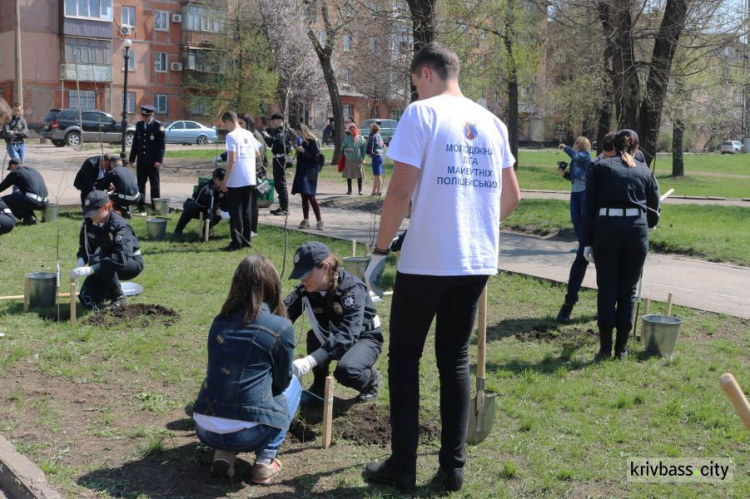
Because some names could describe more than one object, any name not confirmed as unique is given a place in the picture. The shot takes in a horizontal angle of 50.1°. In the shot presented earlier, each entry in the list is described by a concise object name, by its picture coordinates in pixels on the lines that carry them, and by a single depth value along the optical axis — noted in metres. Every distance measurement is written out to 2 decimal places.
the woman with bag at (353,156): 19.20
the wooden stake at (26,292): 7.66
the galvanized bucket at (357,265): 8.55
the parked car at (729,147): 63.78
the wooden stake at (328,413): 4.55
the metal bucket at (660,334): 6.56
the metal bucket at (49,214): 13.42
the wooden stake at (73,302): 7.10
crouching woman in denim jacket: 4.16
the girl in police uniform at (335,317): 4.87
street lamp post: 25.14
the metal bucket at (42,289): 7.68
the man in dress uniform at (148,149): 14.46
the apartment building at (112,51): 46.53
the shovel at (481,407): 4.69
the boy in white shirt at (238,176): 10.73
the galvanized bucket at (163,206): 14.07
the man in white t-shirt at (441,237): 3.75
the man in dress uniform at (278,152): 13.65
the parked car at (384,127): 45.22
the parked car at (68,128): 35.44
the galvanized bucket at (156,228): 12.10
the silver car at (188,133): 41.47
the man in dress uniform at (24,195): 13.04
